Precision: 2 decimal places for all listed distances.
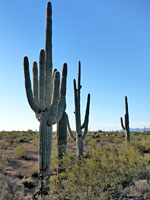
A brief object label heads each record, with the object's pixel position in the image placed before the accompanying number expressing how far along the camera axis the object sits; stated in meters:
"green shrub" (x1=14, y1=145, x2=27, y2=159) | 19.06
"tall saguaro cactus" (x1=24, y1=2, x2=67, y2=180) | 9.44
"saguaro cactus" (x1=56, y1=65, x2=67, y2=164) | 11.88
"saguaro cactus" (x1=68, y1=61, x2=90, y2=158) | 14.98
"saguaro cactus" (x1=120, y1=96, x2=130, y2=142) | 19.27
